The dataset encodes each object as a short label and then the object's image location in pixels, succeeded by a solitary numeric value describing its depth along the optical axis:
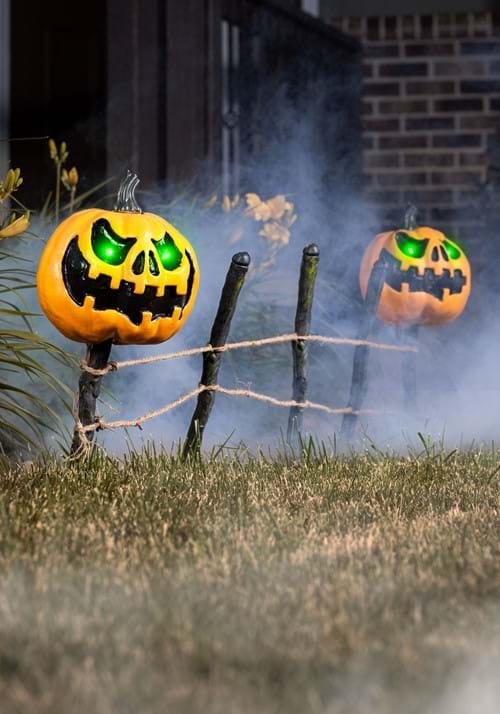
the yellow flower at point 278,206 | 9.73
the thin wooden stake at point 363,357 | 8.09
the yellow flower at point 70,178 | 8.17
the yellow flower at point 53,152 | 8.03
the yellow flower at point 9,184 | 5.91
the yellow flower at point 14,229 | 5.83
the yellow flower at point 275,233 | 9.74
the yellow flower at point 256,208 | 9.65
